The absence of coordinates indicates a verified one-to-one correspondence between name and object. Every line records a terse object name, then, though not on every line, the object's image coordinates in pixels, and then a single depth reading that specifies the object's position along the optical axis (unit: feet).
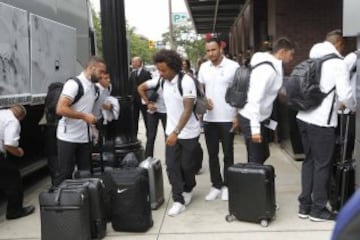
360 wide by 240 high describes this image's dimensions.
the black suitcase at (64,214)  14.64
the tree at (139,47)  217.97
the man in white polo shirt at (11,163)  17.76
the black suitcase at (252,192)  15.93
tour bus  18.93
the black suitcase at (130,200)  15.76
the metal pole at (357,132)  15.73
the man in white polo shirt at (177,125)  17.11
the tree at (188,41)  171.94
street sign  94.52
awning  55.25
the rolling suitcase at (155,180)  18.47
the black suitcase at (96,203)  15.16
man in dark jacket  31.22
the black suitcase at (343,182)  16.30
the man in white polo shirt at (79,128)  17.28
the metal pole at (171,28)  106.89
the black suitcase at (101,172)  16.05
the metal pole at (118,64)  21.76
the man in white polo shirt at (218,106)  18.69
